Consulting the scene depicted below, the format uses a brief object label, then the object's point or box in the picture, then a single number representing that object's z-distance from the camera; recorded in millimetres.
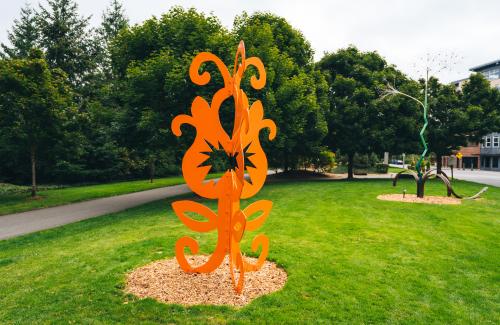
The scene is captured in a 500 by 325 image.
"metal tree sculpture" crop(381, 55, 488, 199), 16362
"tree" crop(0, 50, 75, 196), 17036
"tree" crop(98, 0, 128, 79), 43531
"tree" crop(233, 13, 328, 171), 18406
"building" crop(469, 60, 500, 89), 58094
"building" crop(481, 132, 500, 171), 55844
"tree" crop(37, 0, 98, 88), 35344
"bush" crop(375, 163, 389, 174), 39469
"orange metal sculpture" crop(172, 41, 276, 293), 6469
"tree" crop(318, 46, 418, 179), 25938
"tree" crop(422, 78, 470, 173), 26109
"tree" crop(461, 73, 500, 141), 25312
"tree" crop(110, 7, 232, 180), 15648
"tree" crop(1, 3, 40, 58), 39078
